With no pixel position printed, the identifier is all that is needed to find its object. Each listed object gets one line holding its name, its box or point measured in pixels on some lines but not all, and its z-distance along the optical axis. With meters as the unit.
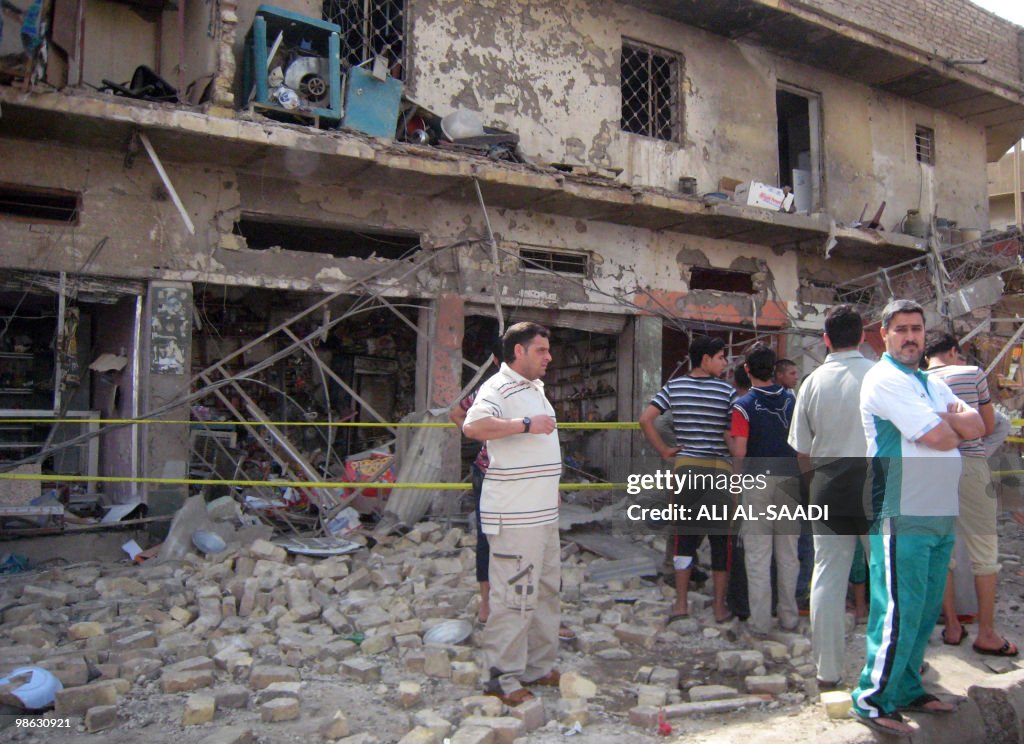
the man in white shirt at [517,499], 3.85
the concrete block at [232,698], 3.84
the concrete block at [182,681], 4.07
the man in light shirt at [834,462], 4.01
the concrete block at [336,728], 3.54
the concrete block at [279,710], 3.71
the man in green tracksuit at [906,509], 3.38
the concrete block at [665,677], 4.25
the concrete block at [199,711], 3.68
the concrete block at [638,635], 4.91
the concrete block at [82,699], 3.75
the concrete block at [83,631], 4.91
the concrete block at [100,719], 3.63
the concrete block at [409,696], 3.92
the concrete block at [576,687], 4.05
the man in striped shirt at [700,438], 5.21
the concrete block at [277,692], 3.91
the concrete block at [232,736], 3.33
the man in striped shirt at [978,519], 4.55
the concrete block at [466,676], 4.17
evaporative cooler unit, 8.42
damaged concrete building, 8.10
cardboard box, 11.39
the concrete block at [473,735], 3.33
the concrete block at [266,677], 4.11
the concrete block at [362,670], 4.27
